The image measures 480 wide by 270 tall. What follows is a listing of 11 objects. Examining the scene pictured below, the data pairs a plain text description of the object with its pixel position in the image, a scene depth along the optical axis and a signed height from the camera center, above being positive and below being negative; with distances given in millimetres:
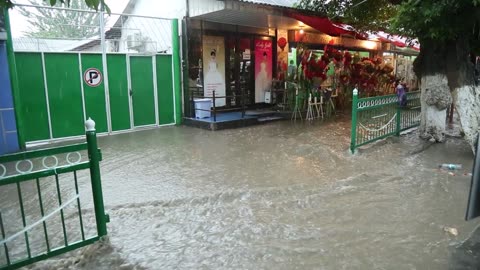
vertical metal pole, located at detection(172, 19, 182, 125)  10203 -57
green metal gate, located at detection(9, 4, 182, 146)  7902 -137
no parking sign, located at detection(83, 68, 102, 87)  8695 -89
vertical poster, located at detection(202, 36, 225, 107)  11086 +137
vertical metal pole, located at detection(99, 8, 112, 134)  8727 +99
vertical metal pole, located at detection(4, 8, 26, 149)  7191 -195
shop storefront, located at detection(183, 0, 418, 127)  10141 +749
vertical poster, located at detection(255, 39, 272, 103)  12525 +93
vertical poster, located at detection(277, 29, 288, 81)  12938 +611
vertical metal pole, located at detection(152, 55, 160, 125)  9951 -474
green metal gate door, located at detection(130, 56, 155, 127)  9586 -465
